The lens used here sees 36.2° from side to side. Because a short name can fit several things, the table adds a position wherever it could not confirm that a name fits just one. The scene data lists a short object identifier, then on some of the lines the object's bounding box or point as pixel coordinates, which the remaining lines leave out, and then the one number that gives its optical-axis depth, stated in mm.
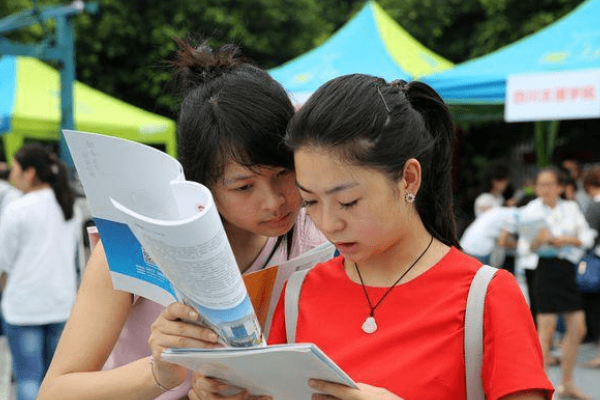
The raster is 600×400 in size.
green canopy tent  9578
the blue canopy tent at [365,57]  8180
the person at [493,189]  8922
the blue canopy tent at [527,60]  6297
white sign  5441
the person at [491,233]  7512
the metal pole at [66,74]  8961
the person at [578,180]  8508
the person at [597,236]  7254
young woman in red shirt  1525
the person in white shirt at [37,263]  5426
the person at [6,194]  7738
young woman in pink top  1770
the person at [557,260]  6512
